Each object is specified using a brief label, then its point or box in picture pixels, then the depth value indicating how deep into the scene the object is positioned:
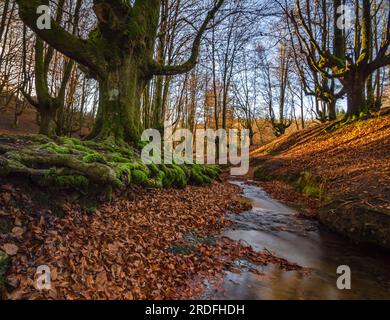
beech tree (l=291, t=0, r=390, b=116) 12.42
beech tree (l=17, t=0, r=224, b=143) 7.88
